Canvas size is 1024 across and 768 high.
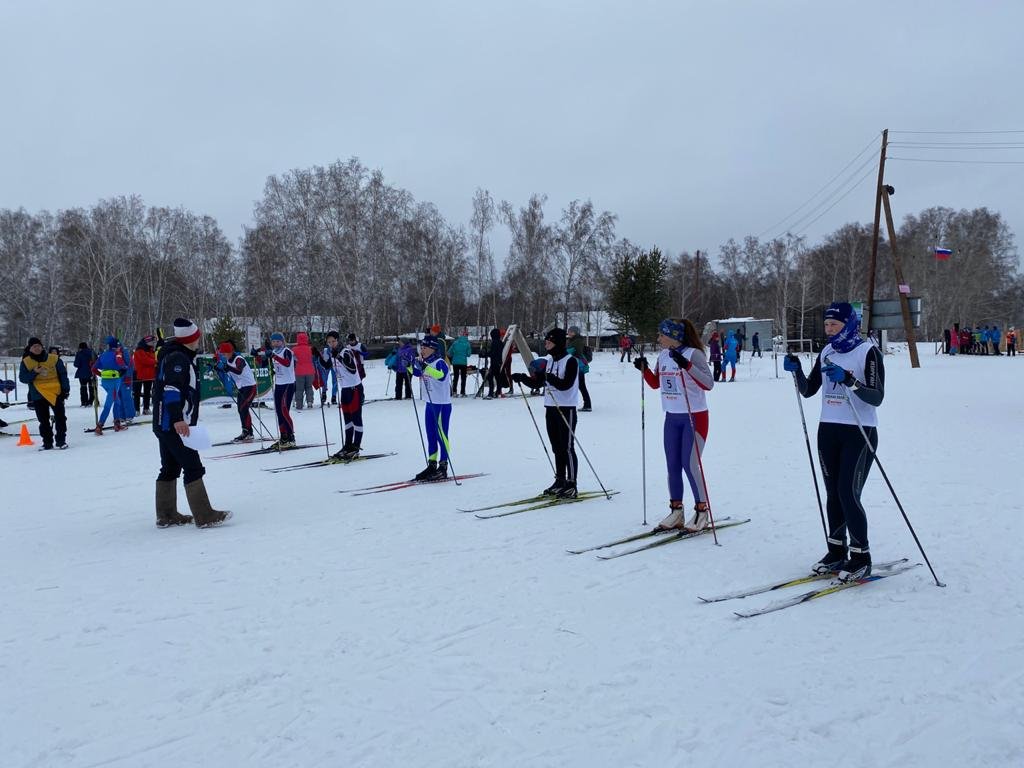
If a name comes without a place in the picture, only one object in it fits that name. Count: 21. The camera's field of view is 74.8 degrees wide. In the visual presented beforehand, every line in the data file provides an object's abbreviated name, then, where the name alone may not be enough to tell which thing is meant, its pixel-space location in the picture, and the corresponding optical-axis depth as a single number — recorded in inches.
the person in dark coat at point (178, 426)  243.4
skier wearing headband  223.5
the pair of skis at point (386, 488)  309.3
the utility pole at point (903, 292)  968.3
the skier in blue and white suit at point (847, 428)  168.9
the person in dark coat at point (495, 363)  729.6
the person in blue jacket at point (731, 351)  919.7
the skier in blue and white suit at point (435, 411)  331.0
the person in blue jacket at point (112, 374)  540.1
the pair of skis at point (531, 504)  262.2
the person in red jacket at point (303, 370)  624.7
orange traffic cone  483.8
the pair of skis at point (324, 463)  377.7
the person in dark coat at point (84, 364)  684.2
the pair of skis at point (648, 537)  208.1
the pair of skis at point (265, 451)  430.9
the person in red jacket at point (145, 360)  578.9
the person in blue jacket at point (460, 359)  738.2
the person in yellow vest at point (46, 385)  451.2
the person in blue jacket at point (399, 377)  706.2
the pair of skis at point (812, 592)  160.4
